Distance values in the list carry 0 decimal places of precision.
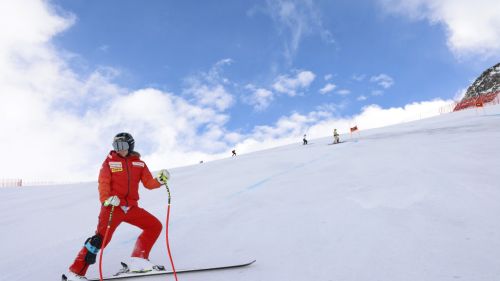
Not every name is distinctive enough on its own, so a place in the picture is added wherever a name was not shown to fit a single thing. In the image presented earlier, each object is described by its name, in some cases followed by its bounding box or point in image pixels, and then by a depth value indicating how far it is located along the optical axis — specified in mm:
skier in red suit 4059
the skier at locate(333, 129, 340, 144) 22406
